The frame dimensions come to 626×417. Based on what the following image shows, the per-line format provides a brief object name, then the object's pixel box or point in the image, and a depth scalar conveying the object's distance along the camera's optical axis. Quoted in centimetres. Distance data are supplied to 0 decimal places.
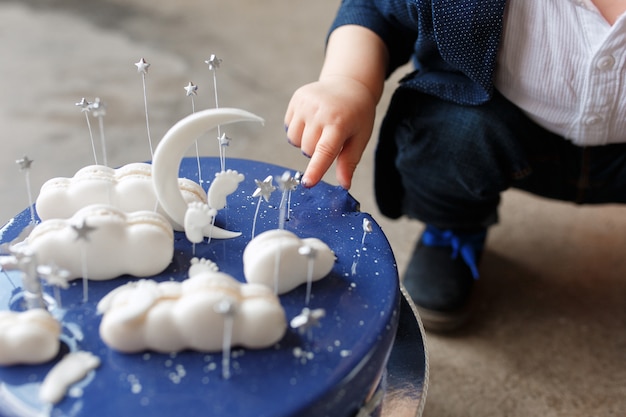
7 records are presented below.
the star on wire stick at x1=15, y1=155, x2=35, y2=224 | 56
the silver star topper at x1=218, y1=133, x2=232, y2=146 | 62
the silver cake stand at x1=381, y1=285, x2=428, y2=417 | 60
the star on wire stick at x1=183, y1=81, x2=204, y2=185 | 64
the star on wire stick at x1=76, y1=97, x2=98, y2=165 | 61
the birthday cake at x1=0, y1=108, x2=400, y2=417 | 45
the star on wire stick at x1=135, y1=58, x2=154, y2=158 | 64
